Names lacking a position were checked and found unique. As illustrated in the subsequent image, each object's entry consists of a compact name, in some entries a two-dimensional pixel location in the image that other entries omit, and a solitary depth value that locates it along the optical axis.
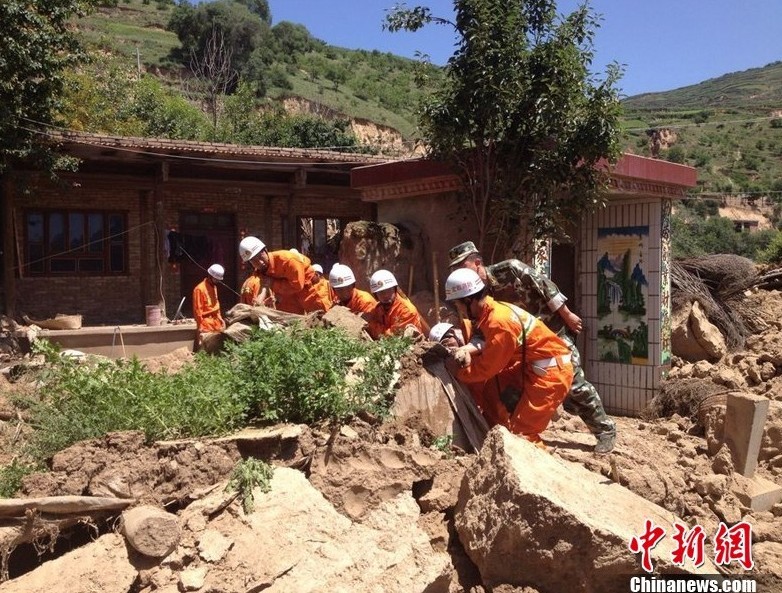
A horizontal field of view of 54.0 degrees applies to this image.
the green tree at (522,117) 7.18
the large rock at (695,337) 9.37
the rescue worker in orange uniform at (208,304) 8.82
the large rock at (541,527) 3.71
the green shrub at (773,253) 12.64
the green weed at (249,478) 3.88
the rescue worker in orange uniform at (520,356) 4.67
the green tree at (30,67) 10.99
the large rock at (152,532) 3.63
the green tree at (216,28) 43.56
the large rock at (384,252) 8.01
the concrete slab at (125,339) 10.80
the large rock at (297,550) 3.53
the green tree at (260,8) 60.75
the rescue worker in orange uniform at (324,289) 7.39
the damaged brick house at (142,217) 12.92
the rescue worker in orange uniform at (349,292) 6.66
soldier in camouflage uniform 5.74
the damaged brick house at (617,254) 8.34
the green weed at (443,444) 4.77
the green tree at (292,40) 52.09
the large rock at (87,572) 3.55
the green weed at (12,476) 4.06
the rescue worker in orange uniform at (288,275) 7.34
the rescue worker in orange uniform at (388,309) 6.17
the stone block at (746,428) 6.15
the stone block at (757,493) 5.63
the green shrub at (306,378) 4.36
